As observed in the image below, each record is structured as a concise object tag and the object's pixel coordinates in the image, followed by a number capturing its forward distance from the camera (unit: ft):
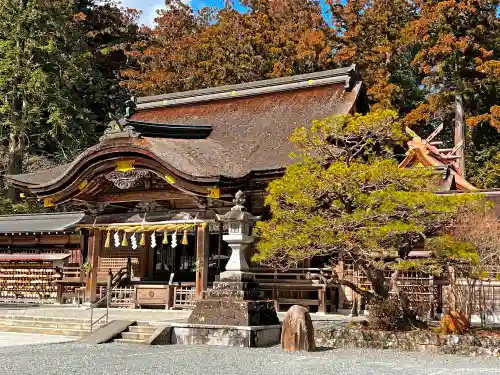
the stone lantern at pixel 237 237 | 32.40
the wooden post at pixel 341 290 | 46.25
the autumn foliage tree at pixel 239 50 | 88.94
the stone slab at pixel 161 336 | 30.27
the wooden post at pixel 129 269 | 52.65
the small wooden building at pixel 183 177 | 43.27
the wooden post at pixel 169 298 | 45.34
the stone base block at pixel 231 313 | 30.45
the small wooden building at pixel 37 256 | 58.39
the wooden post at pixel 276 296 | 44.57
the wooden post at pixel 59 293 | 53.62
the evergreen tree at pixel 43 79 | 80.18
